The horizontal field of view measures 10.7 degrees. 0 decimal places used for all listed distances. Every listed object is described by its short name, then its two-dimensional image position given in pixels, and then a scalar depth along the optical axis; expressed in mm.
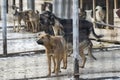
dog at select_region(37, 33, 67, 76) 10455
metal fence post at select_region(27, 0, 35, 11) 27448
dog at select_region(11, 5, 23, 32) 24221
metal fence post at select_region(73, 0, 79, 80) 9643
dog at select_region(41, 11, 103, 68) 12189
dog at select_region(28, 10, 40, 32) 22947
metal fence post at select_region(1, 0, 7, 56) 13125
